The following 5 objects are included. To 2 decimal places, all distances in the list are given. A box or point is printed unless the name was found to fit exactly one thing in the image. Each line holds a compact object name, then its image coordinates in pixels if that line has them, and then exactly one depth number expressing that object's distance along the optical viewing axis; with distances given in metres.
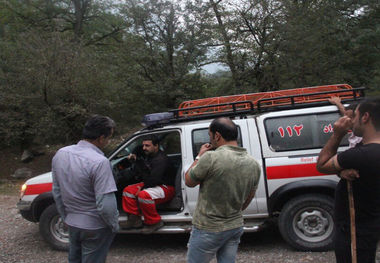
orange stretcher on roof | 4.68
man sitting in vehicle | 4.50
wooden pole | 2.24
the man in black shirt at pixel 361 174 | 2.19
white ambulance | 4.36
